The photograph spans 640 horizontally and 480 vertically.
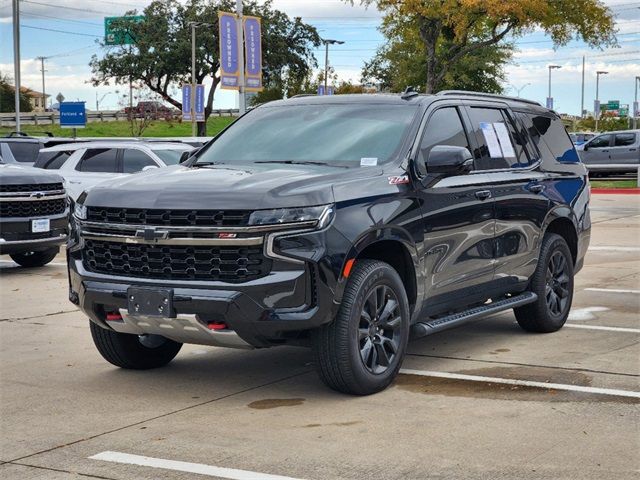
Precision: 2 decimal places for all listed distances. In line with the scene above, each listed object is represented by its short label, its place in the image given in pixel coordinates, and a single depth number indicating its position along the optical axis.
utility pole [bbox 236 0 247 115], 27.70
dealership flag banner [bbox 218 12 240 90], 27.19
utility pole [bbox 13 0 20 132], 44.28
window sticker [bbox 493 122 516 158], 8.39
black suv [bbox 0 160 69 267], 12.96
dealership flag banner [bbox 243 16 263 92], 28.27
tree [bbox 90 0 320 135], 69.81
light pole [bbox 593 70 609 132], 127.69
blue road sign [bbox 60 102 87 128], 51.47
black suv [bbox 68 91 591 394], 6.14
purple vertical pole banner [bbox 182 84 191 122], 54.91
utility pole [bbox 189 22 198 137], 52.41
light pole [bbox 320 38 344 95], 73.44
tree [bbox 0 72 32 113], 104.62
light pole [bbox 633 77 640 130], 97.03
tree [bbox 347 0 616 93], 46.34
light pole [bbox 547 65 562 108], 81.89
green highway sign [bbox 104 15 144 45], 71.31
